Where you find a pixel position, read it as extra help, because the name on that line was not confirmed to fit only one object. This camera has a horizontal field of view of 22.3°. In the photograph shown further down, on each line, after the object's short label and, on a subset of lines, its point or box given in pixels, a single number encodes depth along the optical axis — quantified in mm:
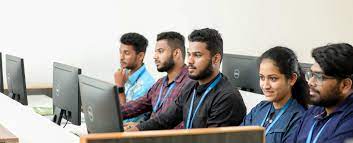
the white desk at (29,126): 4159
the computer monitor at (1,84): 6534
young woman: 3750
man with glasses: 3364
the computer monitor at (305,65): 4633
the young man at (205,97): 4222
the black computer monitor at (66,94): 4698
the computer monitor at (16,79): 5838
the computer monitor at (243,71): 5630
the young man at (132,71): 6202
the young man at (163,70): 5450
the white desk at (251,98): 5070
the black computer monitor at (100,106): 3329
